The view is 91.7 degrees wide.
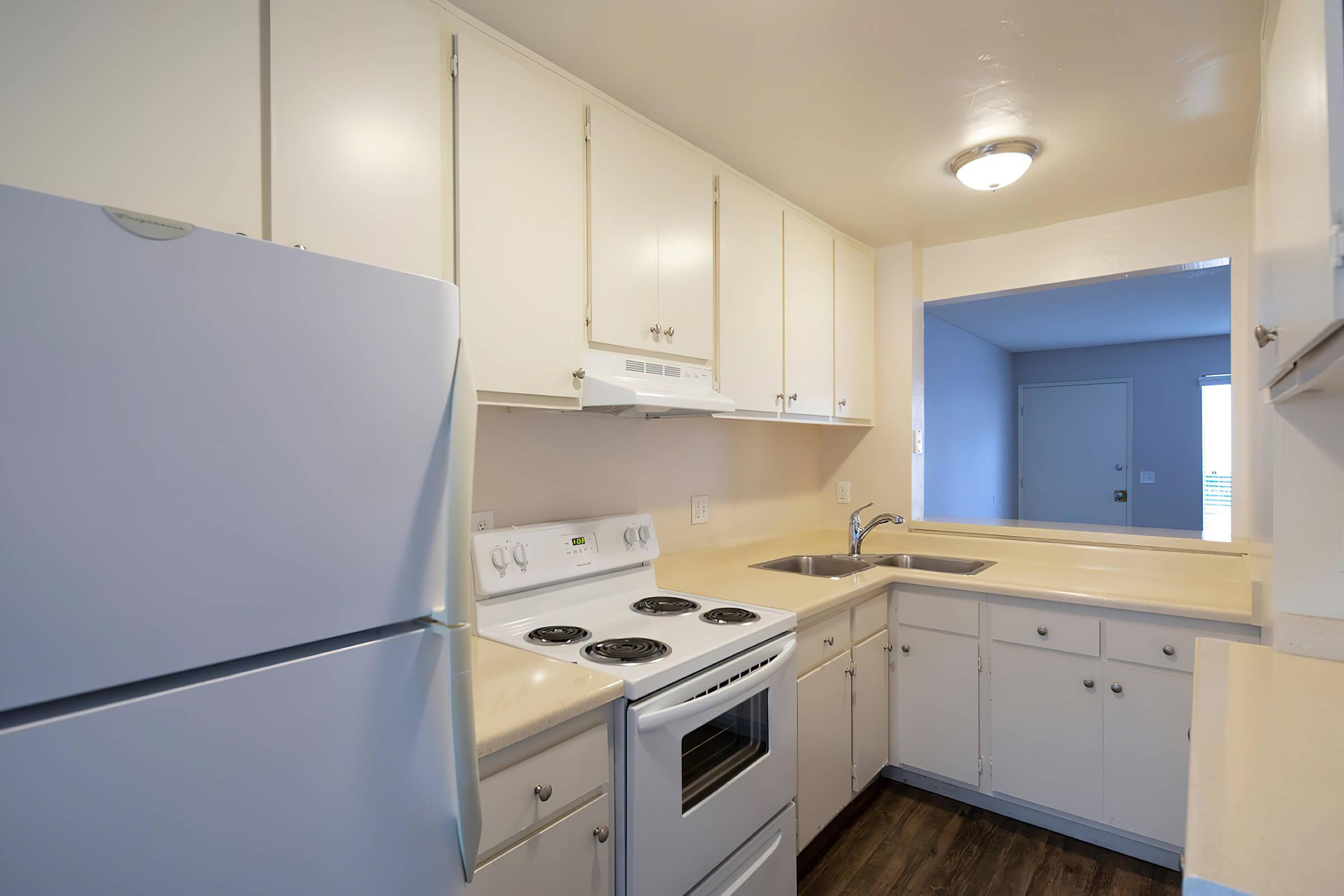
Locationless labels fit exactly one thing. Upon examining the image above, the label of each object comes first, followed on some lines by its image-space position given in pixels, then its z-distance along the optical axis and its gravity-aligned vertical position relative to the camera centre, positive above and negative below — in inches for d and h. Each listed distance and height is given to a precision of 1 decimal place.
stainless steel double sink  112.4 -21.2
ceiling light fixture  85.4 +37.1
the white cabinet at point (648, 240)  71.0 +24.3
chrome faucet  116.7 -16.1
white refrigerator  22.3 -4.8
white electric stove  53.8 -22.5
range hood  66.8 +6.6
